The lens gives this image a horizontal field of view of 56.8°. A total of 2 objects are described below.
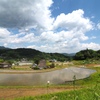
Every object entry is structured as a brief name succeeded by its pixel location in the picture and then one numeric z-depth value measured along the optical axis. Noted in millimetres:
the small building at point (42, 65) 36506
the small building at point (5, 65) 40528
